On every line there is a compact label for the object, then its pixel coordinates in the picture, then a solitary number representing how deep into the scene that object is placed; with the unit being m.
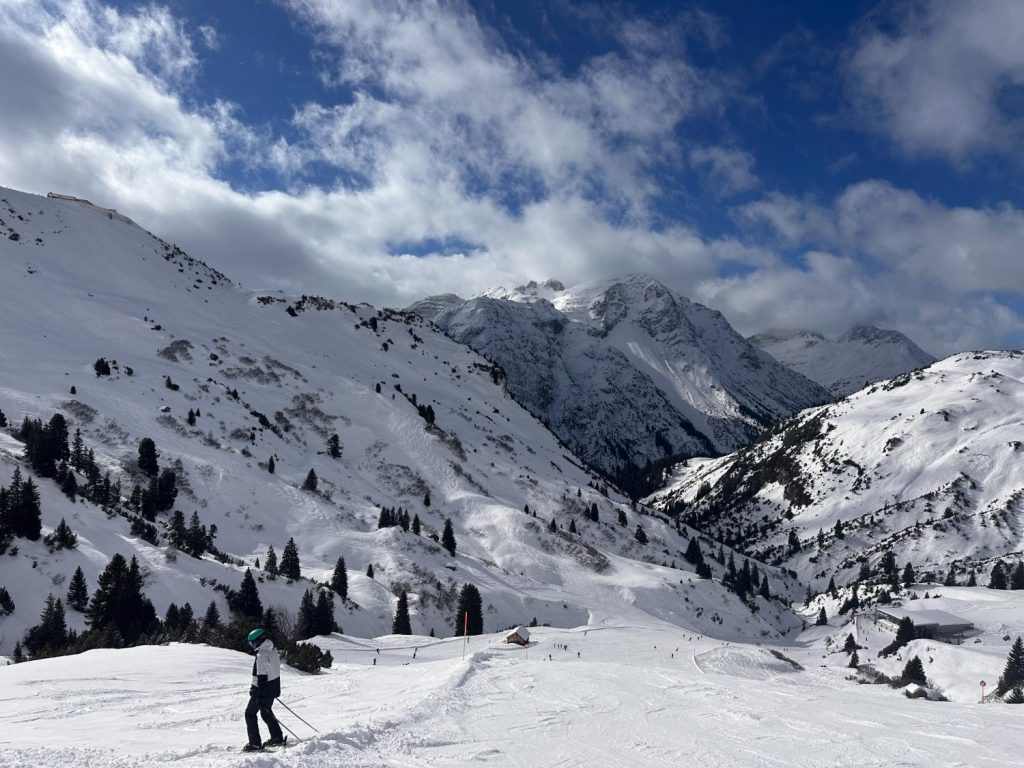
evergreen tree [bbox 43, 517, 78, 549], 55.50
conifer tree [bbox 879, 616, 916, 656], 89.87
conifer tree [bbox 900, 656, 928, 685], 64.67
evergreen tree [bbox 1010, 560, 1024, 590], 137.62
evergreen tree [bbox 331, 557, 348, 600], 76.69
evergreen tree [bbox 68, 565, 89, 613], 49.41
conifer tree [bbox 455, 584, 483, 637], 81.50
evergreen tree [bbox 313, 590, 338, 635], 61.09
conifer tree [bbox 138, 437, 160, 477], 89.40
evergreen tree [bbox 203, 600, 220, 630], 51.80
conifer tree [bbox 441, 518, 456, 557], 102.00
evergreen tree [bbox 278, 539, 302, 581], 75.12
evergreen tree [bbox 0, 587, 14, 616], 45.56
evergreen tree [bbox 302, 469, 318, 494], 107.12
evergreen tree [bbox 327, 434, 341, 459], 129.12
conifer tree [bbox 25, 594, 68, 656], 41.06
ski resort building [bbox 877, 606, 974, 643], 101.31
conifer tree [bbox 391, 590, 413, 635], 73.12
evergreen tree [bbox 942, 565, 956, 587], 154.62
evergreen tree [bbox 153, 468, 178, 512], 83.88
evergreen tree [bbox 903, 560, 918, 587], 149.62
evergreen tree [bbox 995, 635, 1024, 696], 55.81
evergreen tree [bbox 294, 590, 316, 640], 58.61
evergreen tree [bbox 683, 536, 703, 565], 138.12
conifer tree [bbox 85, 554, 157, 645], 45.91
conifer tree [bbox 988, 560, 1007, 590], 140.62
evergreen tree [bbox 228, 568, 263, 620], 61.12
